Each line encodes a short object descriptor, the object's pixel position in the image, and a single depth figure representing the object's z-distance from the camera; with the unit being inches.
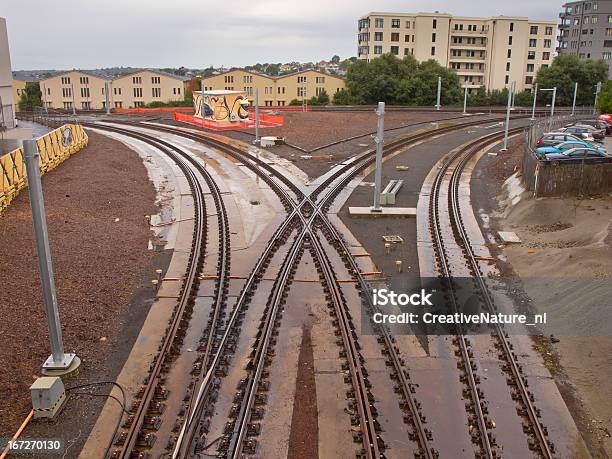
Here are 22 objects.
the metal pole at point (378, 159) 726.8
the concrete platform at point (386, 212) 794.2
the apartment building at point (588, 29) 3617.1
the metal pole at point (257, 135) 1502.2
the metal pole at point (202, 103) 2018.9
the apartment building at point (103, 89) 3550.7
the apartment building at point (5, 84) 1515.7
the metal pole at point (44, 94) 3552.4
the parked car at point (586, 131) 1473.7
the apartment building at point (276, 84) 3585.1
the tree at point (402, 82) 2896.2
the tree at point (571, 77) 2869.1
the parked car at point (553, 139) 1218.4
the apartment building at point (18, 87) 4030.5
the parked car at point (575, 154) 971.9
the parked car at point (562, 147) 1080.3
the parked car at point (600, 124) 1641.4
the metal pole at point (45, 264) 350.6
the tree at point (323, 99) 3316.9
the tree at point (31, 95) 3809.1
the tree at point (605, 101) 2233.4
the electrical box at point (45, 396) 330.0
